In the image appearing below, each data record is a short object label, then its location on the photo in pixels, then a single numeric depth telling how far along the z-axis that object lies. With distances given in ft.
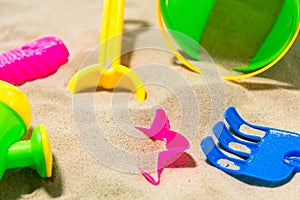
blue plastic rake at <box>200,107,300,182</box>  3.16
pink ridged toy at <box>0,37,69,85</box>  3.90
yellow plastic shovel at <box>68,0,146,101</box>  3.86
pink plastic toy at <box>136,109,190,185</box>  3.20
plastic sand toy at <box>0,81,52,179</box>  2.81
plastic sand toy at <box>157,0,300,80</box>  4.03
